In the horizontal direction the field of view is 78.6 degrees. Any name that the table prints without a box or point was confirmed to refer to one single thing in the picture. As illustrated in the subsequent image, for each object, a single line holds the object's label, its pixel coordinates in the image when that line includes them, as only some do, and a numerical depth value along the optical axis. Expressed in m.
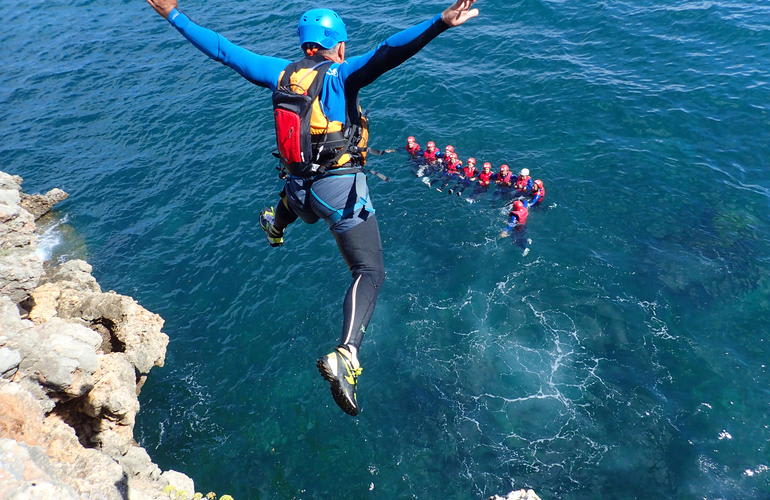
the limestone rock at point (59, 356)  9.52
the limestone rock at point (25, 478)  4.43
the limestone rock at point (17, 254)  12.41
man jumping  5.21
